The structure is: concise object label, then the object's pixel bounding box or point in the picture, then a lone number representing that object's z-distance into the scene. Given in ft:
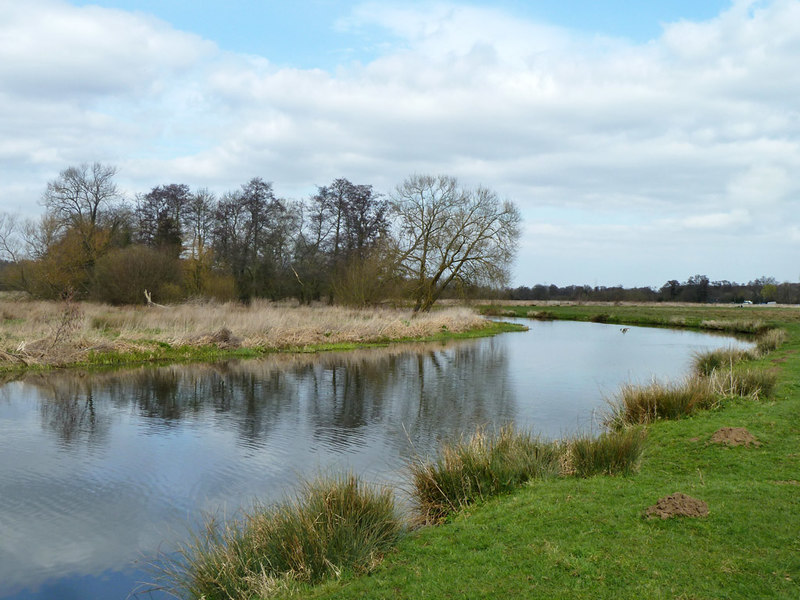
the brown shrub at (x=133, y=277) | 110.83
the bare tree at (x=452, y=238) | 128.06
